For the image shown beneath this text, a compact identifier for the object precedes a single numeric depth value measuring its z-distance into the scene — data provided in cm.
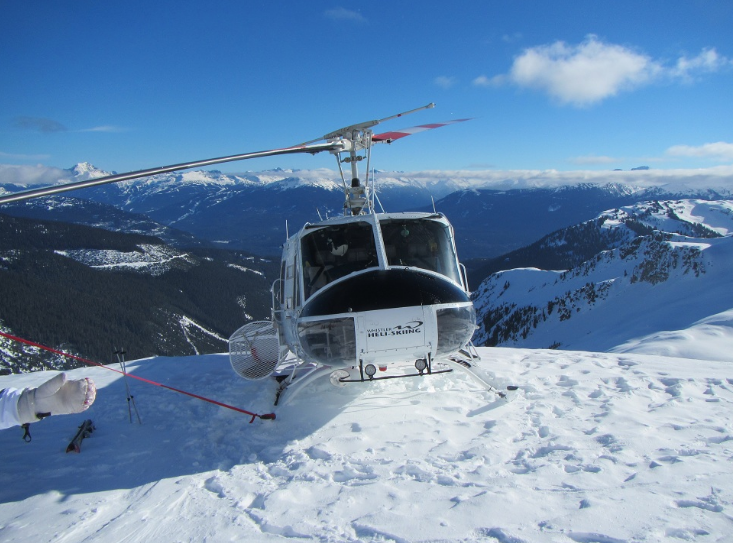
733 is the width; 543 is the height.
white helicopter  716
